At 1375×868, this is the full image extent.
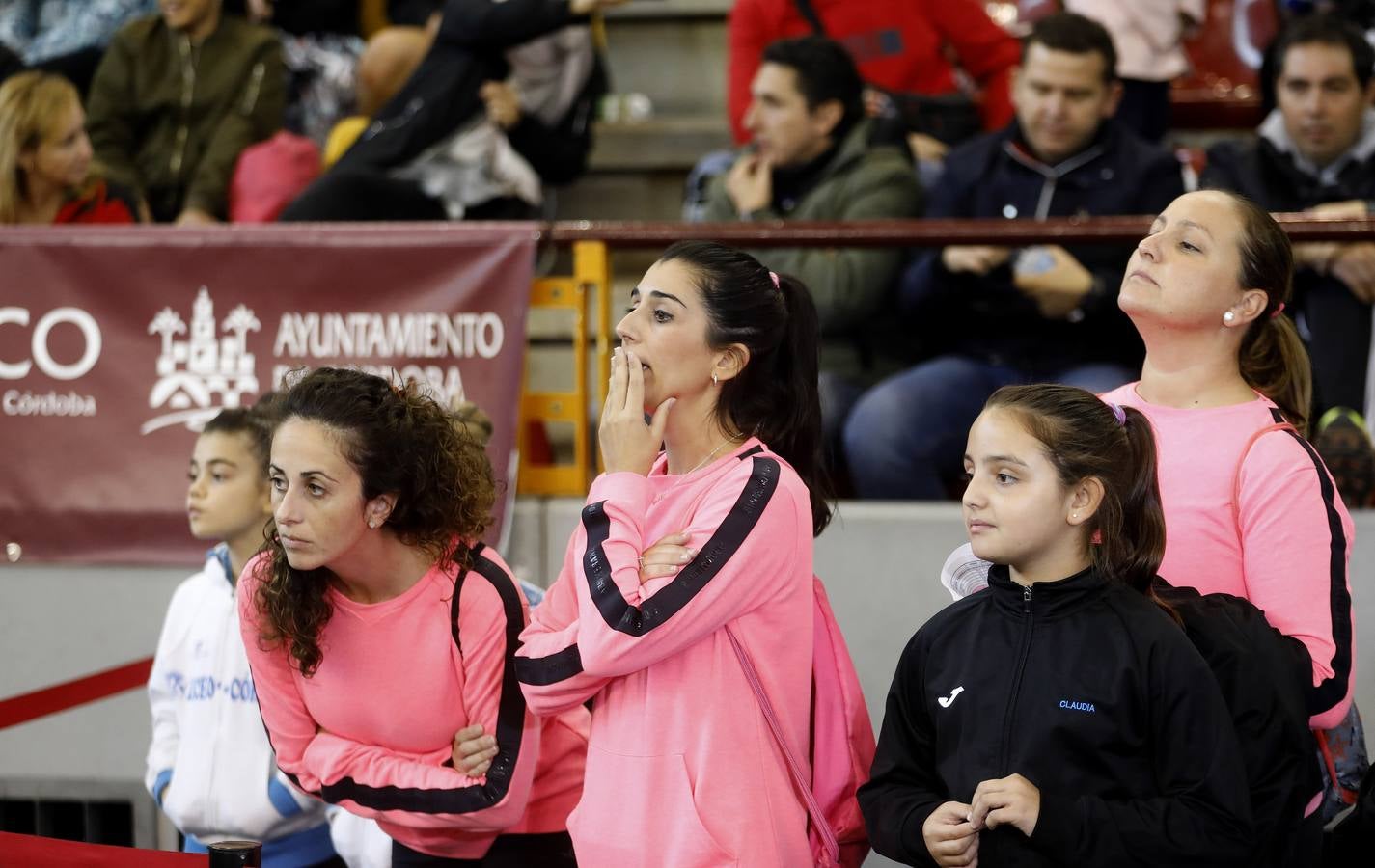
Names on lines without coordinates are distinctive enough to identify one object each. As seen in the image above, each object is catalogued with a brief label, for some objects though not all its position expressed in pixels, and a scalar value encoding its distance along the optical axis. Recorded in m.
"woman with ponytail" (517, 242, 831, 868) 5.51
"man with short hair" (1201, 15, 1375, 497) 10.62
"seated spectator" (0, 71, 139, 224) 10.62
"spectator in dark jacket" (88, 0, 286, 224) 12.89
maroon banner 9.25
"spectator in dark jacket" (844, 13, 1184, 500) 9.48
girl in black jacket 5.13
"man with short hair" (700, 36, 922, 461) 9.92
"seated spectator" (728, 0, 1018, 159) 12.55
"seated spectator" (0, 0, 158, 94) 13.91
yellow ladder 9.37
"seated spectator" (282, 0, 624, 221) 11.51
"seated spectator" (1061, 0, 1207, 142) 12.35
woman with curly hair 6.29
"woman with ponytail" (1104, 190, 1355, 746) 5.80
